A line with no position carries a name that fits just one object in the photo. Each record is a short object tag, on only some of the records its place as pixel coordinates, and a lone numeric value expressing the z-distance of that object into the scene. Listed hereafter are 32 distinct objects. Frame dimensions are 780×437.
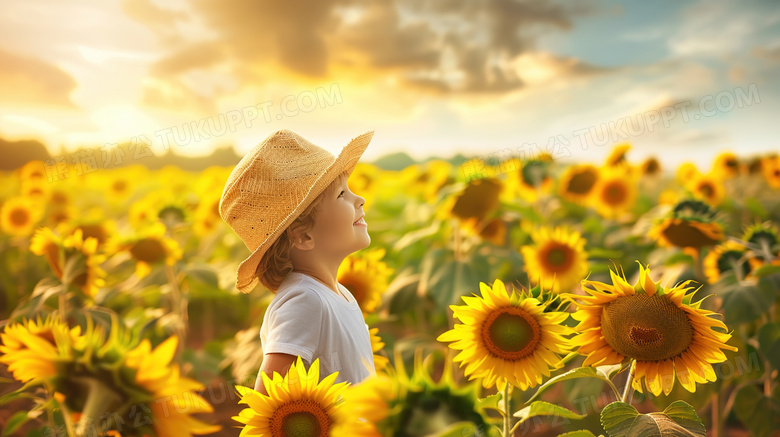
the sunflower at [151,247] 2.54
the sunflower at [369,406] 0.64
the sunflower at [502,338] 1.00
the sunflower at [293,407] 0.88
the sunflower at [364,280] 1.84
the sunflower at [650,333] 0.92
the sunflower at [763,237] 1.99
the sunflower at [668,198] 3.75
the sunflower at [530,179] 3.11
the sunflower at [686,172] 4.54
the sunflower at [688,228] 1.88
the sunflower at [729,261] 2.10
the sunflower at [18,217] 3.77
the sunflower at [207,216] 3.47
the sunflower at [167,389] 0.64
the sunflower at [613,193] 3.60
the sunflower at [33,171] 4.95
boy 1.20
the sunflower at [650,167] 4.42
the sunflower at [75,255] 2.07
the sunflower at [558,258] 2.52
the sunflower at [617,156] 3.91
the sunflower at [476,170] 2.40
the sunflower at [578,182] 3.56
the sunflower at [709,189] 3.56
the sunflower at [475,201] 2.38
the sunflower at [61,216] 3.99
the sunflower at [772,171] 4.24
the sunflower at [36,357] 0.64
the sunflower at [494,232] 2.89
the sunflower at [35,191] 4.37
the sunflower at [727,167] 4.52
